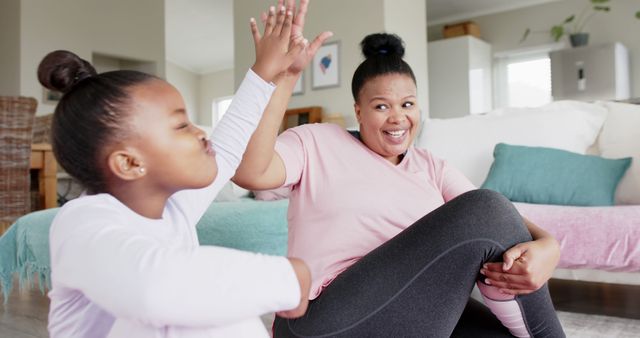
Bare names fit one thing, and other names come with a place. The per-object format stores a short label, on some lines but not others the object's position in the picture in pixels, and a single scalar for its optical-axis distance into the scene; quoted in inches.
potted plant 259.3
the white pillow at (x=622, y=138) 95.2
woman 39.5
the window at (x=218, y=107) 466.6
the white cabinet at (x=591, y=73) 244.5
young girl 23.6
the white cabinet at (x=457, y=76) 288.8
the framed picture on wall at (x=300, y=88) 248.8
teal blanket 82.2
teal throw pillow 92.9
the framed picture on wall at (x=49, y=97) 280.4
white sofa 77.5
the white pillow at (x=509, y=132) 106.3
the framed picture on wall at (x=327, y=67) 236.5
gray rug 73.2
